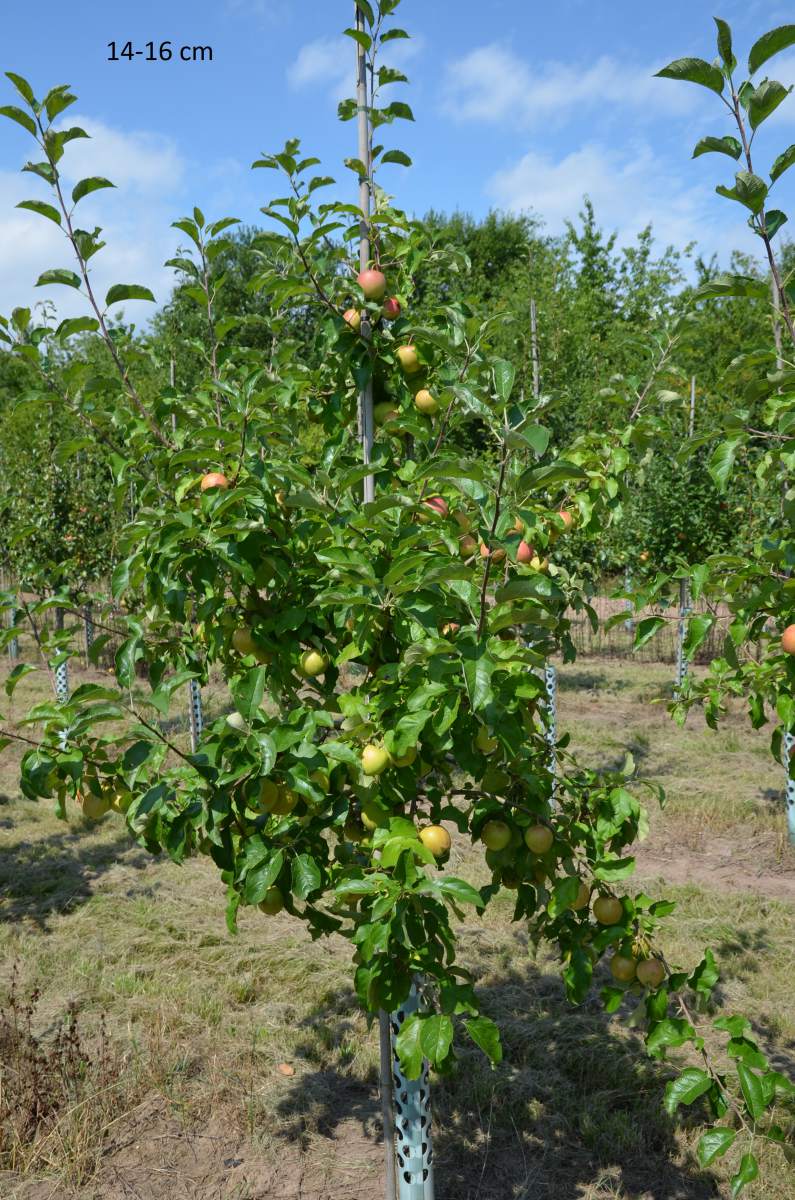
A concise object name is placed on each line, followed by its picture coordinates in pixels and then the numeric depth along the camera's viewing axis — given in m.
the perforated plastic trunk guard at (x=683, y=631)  9.40
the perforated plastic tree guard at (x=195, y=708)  6.39
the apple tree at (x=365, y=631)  1.77
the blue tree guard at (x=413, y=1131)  2.31
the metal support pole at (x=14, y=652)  11.94
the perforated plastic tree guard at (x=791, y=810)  5.75
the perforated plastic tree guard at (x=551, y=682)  6.92
